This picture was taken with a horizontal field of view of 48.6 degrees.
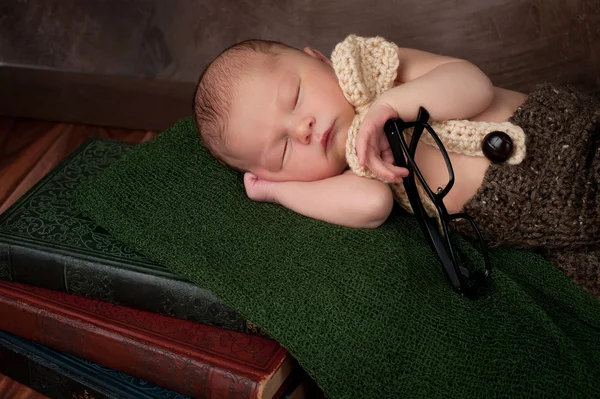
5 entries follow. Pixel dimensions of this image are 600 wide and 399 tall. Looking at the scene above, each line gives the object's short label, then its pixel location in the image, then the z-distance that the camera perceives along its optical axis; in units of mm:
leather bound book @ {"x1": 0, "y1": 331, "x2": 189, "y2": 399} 1056
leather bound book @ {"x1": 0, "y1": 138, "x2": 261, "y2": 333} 1003
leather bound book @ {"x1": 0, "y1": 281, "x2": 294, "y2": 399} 957
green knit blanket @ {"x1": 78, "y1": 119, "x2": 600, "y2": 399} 860
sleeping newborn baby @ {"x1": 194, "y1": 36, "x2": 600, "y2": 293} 964
